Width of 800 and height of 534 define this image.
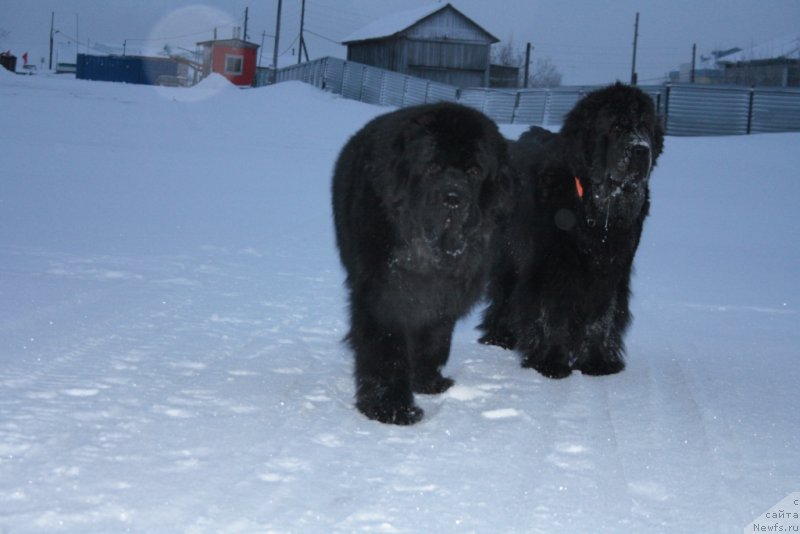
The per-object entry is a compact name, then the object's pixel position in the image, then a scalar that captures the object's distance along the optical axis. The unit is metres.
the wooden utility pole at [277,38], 47.02
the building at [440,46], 42.62
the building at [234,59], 54.28
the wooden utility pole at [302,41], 57.12
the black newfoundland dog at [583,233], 4.72
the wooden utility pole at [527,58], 46.28
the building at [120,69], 55.12
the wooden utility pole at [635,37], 50.34
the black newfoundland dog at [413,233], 3.96
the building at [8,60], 56.40
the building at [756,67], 50.84
